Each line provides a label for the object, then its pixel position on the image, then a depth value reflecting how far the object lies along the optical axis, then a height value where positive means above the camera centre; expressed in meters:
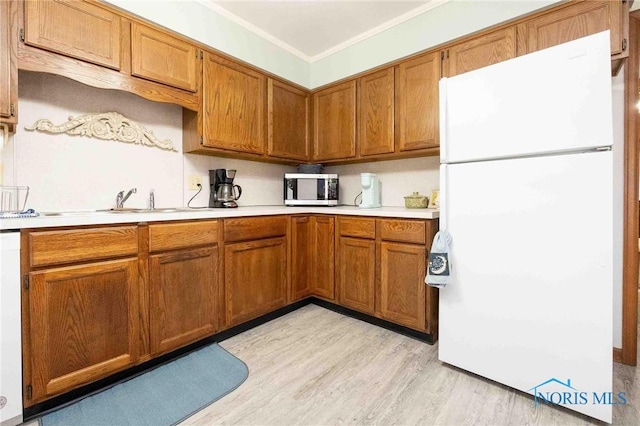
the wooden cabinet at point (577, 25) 1.59 +1.10
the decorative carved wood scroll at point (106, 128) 1.77 +0.55
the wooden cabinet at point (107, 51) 1.51 +0.96
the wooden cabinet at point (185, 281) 1.35 -0.46
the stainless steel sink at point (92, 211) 1.72 +0.00
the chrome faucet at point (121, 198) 1.97 +0.09
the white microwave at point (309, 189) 2.82 +0.21
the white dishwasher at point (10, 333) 1.22 -0.51
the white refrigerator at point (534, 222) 1.26 -0.06
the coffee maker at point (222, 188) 2.43 +0.19
